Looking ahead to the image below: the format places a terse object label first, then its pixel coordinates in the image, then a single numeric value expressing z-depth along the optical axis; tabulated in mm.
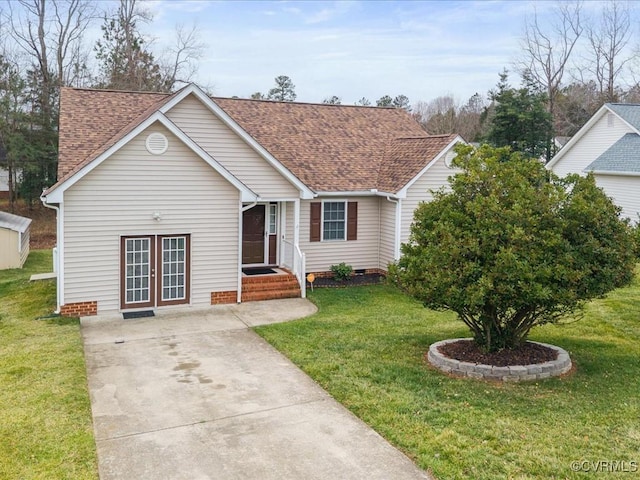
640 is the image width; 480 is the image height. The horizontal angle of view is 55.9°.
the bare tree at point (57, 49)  35469
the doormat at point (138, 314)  14102
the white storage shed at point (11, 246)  22562
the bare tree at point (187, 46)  39594
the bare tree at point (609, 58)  43031
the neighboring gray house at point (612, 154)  24062
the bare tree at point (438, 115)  55688
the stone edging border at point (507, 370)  9367
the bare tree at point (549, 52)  43938
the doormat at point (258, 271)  17047
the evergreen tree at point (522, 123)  36500
